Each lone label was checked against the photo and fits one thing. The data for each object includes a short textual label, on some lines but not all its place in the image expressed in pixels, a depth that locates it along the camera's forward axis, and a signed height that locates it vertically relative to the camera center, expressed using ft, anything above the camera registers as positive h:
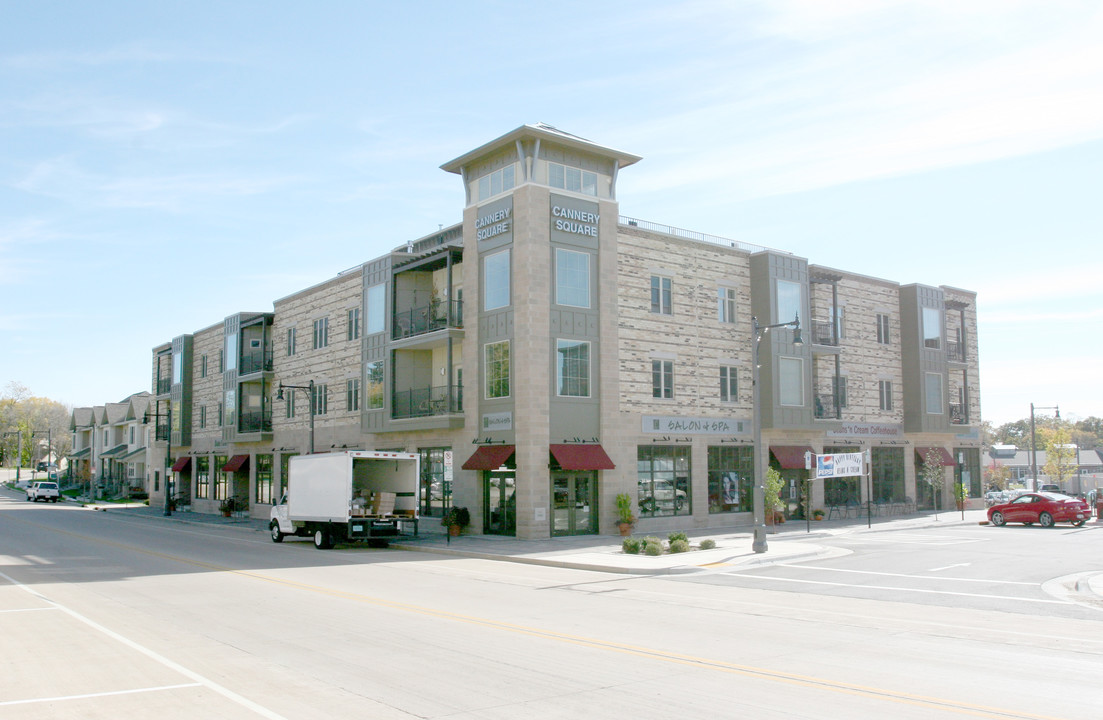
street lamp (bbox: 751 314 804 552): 82.28 -4.87
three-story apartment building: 103.55 +10.45
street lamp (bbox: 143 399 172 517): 168.45 -8.31
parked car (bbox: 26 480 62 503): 240.73 -13.71
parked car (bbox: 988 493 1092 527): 116.16 -9.79
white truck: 92.99 -6.15
